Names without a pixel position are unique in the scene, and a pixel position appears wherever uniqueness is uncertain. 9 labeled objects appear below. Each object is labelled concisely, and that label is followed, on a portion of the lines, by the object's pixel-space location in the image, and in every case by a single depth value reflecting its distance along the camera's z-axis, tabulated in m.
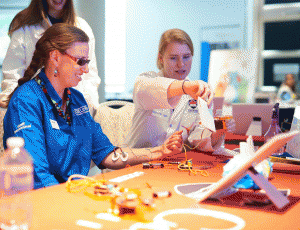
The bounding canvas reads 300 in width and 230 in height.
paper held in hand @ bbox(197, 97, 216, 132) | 1.26
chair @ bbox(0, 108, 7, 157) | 1.97
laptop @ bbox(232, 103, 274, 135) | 2.74
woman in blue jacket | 1.51
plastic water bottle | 0.80
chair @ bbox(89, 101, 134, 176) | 2.57
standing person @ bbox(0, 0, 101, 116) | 2.37
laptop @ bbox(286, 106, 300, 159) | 1.58
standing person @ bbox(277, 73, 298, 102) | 5.87
